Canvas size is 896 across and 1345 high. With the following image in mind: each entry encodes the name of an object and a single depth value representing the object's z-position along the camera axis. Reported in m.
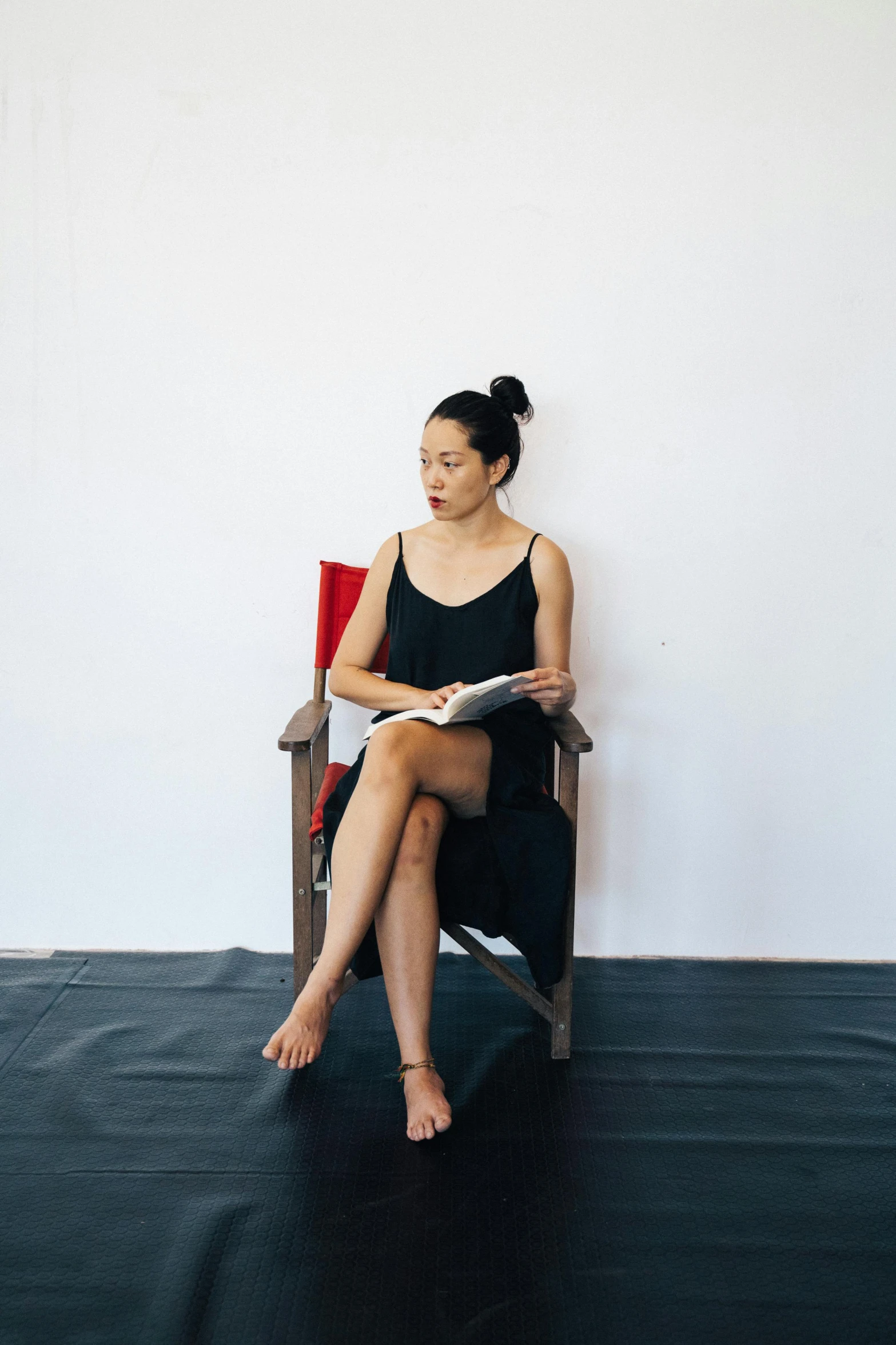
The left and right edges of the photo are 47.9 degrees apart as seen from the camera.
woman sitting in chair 1.82
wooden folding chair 1.96
